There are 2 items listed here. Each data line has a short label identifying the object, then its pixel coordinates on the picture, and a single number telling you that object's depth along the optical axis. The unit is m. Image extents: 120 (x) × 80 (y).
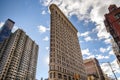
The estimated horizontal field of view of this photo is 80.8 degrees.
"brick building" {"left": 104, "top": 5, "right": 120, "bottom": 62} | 18.19
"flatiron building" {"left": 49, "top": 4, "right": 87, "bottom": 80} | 36.04
